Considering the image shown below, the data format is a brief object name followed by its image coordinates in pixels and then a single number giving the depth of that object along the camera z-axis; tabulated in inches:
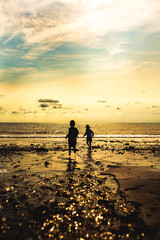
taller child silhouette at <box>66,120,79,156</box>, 552.1
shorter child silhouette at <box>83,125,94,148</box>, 759.7
